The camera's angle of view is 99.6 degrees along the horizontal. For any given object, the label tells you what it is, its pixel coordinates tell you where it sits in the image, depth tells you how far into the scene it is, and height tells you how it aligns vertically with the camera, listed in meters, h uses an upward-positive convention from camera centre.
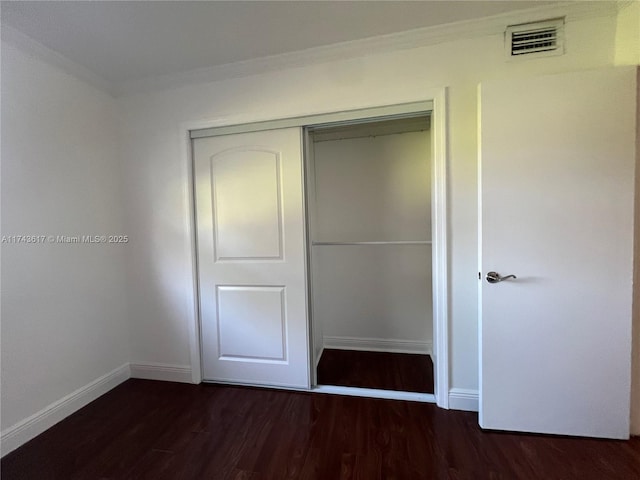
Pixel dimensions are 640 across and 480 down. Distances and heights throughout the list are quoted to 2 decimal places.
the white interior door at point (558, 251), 1.45 -0.15
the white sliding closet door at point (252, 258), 2.02 -0.20
